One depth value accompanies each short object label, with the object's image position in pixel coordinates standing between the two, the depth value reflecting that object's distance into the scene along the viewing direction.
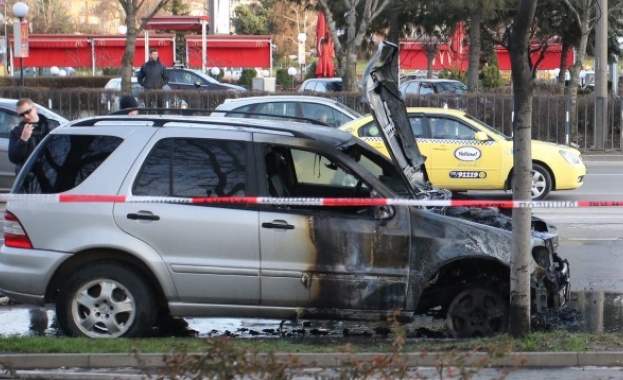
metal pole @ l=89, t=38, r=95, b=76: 48.84
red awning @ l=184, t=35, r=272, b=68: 49.84
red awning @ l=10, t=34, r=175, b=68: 49.38
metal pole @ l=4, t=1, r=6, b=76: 48.23
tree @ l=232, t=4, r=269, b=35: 74.12
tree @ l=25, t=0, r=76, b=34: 73.38
